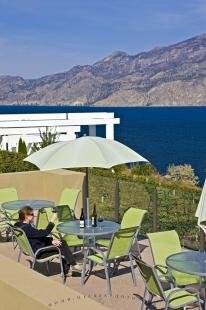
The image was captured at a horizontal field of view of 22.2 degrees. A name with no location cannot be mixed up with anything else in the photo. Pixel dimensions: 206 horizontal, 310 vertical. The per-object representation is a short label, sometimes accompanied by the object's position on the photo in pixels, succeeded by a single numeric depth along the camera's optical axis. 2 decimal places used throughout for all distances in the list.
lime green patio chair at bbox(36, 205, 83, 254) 9.55
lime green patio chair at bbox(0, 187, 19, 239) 10.02
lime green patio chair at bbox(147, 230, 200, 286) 6.39
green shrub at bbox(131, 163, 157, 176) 20.43
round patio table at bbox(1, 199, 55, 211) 10.02
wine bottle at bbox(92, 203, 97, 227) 8.21
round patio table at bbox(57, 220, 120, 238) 7.75
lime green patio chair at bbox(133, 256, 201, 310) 5.52
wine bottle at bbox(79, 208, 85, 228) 8.16
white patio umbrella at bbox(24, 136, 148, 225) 7.98
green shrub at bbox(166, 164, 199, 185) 25.47
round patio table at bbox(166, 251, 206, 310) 5.76
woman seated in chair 7.50
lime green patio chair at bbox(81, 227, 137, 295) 7.16
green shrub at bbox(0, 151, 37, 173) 15.16
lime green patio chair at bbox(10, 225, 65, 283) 7.36
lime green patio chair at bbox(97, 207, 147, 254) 8.36
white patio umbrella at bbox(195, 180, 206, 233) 5.30
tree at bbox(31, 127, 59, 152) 21.59
